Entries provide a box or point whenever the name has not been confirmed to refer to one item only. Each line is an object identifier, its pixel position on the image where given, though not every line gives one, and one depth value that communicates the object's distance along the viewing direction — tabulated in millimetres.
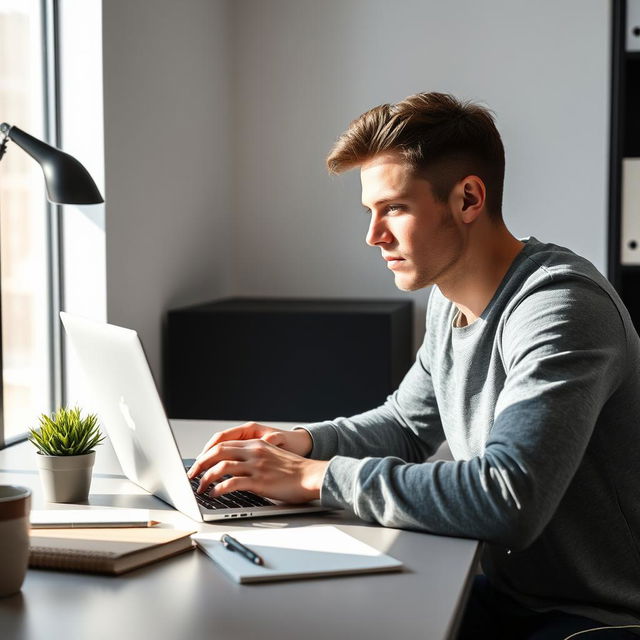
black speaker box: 2494
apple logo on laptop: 1244
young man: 1079
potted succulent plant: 1255
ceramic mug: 908
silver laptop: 1142
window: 2066
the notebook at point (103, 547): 992
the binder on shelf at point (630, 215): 2758
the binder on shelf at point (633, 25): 2727
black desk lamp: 1394
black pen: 1010
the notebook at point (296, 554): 984
